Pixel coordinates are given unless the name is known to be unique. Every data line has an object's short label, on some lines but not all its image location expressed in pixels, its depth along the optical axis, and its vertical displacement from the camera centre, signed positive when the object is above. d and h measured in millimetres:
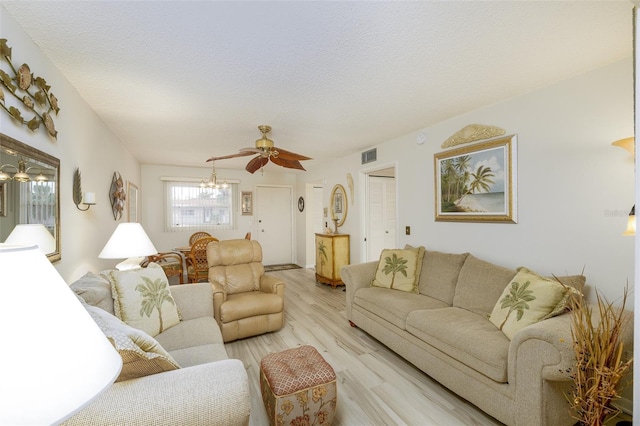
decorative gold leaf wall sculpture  1272 +614
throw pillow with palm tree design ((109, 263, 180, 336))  1891 -632
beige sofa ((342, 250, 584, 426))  1480 -875
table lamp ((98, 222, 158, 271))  2316 -281
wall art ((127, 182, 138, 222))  4293 +174
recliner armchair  2734 -885
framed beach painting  2508 +278
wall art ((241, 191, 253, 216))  6312 +191
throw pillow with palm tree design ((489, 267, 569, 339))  1759 -620
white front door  6531 -283
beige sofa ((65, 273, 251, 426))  929 -671
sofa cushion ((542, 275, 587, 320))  1722 -538
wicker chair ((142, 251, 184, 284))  4152 -820
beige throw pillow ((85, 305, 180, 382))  1022 -543
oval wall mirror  4859 +117
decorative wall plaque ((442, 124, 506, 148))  2607 +756
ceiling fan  2918 +611
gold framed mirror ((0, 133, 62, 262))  1293 +130
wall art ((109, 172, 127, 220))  3194 +200
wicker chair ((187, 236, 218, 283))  4055 -726
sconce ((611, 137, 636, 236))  1555 +367
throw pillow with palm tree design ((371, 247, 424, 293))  2941 -648
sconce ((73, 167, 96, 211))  2104 +136
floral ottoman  1548 -1040
